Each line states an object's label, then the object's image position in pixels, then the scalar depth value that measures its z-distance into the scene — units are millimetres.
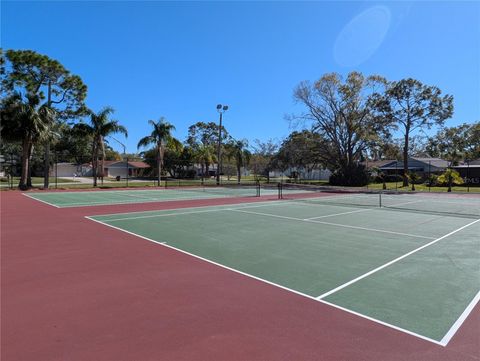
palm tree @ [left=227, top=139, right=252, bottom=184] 48844
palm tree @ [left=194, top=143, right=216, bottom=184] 56025
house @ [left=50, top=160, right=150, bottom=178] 70438
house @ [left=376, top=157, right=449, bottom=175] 52100
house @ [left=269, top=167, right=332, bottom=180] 65312
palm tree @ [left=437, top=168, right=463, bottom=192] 32750
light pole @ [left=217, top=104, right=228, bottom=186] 35094
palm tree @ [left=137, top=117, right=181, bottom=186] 36812
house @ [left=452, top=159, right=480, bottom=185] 41500
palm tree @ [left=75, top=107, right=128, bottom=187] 34000
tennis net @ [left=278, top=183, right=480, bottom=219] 16609
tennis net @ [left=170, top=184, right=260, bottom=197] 26312
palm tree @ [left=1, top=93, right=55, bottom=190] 27516
